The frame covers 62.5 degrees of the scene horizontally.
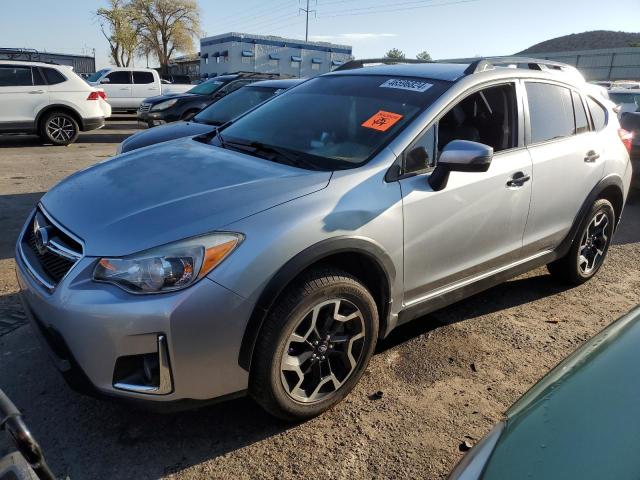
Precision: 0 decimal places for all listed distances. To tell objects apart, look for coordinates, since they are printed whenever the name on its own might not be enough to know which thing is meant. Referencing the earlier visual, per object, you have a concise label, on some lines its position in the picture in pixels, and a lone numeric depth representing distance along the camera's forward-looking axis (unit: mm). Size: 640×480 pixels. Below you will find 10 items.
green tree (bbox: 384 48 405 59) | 104094
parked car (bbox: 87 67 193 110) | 16812
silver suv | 2139
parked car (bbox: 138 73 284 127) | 11469
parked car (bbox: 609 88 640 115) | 11828
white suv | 10469
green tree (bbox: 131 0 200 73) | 56406
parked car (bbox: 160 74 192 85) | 27675
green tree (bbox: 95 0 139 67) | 55094
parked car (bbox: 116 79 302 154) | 6203
